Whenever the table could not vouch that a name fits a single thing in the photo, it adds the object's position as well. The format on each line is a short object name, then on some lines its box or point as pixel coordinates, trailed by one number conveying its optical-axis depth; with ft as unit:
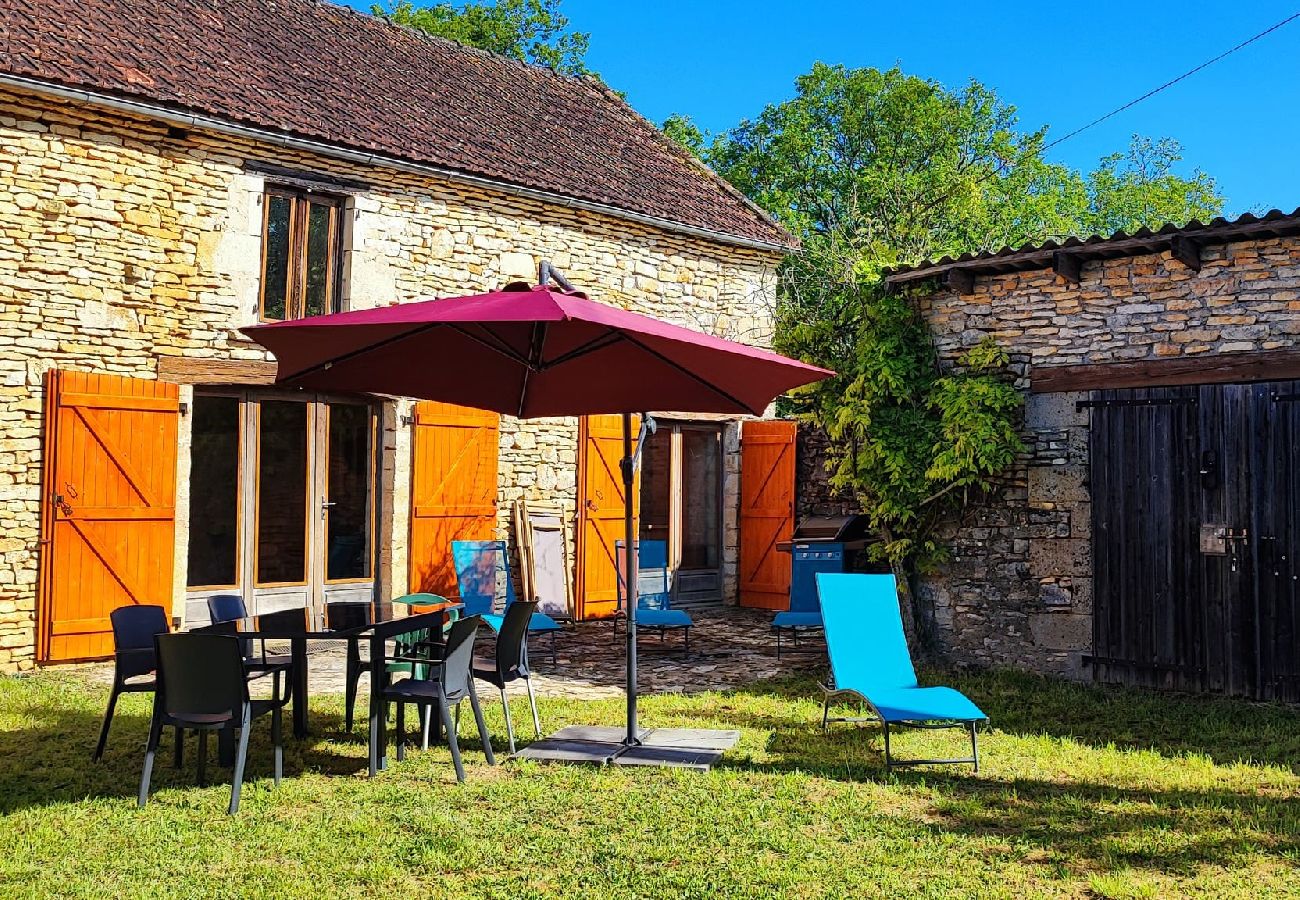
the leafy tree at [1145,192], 88.33
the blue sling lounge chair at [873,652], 17.57
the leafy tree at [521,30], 68.18
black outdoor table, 16.15
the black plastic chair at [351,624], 17.30
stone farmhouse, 26.50
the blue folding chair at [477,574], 27.53
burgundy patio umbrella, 14.51
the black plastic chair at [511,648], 17.75
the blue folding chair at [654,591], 28.25
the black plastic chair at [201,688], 14.51
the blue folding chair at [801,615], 27.66
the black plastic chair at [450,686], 16.02
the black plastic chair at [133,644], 17.26
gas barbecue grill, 27.99
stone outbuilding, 22.53
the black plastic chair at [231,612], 18.65
